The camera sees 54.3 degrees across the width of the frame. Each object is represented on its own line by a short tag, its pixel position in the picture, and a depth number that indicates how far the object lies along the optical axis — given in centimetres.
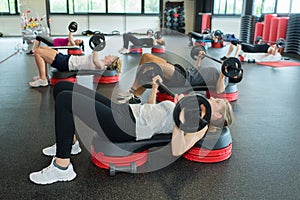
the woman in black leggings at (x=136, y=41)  577
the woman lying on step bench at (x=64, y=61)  296
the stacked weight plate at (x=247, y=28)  710
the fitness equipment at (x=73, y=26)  370
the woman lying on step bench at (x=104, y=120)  128
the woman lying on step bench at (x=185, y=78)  238
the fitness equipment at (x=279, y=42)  473
